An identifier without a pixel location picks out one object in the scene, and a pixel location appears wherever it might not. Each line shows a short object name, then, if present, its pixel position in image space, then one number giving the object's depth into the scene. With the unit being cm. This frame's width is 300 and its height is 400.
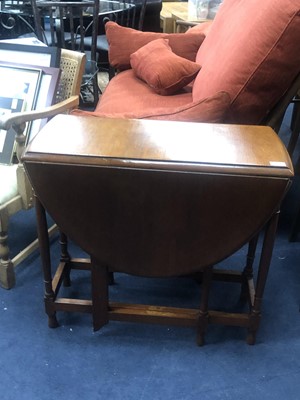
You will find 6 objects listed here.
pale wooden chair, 155
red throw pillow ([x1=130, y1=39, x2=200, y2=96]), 216
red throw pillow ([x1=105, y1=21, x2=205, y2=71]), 256
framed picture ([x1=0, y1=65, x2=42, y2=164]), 179
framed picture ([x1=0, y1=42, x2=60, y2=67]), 184
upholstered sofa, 139
